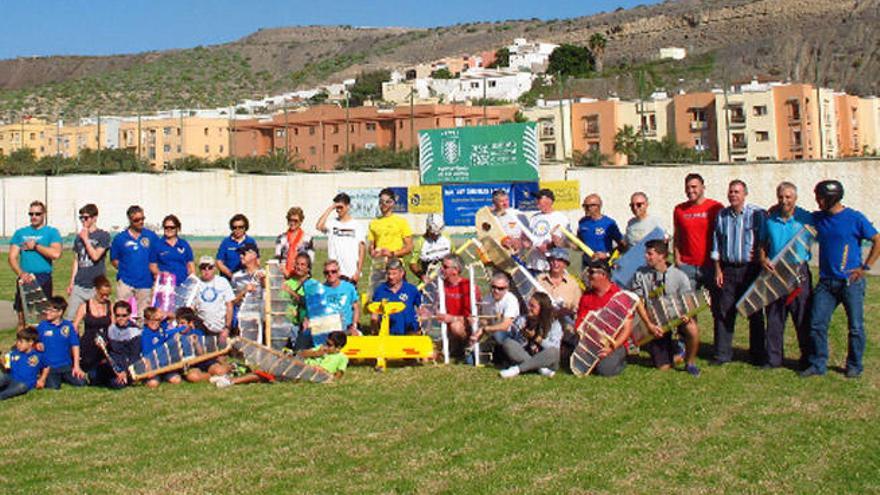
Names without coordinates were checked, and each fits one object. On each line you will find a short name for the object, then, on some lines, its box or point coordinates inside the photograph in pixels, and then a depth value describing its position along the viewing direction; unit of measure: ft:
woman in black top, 30.50
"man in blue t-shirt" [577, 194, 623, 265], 33.14
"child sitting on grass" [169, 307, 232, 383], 30.37
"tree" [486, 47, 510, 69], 457.27
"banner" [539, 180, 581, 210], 107.55
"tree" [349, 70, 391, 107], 387.75
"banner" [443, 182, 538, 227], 107.86
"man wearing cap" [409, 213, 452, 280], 34.91
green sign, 109.09
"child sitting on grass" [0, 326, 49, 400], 29.45
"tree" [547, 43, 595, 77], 388.57
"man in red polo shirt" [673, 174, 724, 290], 30.35
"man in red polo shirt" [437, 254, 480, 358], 31.73
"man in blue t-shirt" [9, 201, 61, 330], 36.63
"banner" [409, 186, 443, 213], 114.42
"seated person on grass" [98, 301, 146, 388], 29.73
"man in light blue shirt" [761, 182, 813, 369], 28.53
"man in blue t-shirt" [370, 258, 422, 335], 32.94
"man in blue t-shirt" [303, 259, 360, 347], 32.04
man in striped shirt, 29.37
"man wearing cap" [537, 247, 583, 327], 31.19
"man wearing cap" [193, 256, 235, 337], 33.12
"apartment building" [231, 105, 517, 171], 157.79
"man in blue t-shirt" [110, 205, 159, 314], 34.37
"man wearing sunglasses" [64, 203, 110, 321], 34.88
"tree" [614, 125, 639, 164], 120.30
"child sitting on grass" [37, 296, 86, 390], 30.04
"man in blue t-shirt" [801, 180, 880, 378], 27.63
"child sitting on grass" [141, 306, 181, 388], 30.35
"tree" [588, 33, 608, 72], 412.57
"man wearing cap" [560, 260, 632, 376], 28.66
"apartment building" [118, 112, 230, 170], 162.09
